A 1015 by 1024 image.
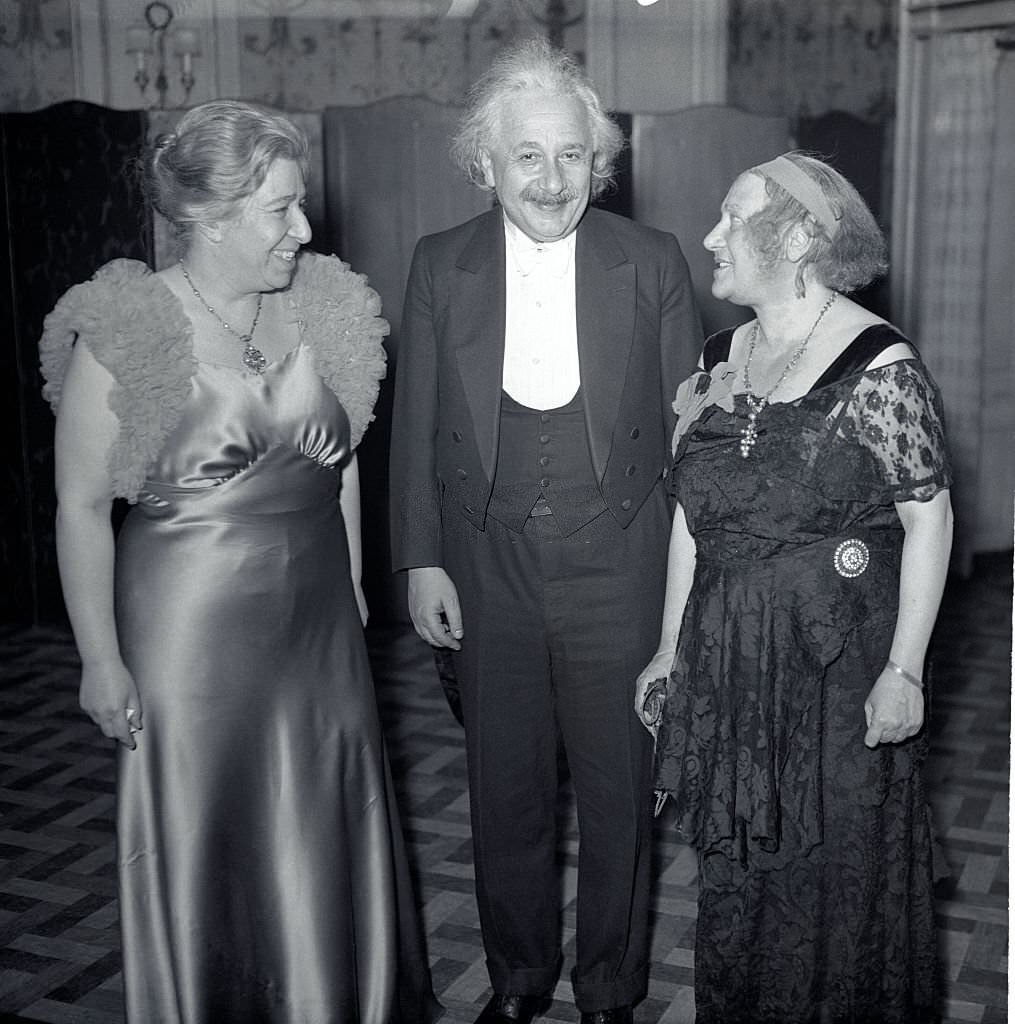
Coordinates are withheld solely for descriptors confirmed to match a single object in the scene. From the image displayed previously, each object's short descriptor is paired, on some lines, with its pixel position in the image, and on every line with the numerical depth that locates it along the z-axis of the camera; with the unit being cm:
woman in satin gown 205
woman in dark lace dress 201
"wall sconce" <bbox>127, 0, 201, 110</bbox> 499
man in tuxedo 229
